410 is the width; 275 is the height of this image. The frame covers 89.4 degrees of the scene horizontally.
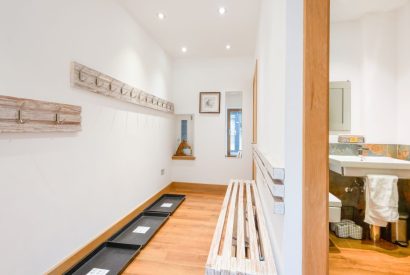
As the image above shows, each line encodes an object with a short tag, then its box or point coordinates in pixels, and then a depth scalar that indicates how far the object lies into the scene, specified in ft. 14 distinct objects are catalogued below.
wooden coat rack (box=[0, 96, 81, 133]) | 4.31
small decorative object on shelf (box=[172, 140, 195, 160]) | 15.12
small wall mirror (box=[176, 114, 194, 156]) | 15.53
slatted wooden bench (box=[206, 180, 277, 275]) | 3.98
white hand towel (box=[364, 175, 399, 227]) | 6.88
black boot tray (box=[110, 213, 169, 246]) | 7.66
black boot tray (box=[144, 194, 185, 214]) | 10.49
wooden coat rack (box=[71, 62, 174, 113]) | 6.22
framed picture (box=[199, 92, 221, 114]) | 14.39
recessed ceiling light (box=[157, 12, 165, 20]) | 9.23
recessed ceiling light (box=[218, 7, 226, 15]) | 8.78
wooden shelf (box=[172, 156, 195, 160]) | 14.69
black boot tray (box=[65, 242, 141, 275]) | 5.95
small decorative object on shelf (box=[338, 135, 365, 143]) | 8.37
